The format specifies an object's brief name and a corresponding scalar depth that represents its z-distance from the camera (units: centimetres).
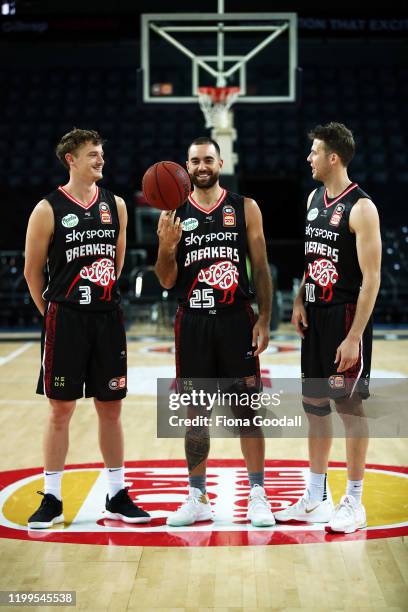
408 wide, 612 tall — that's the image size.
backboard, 1313
